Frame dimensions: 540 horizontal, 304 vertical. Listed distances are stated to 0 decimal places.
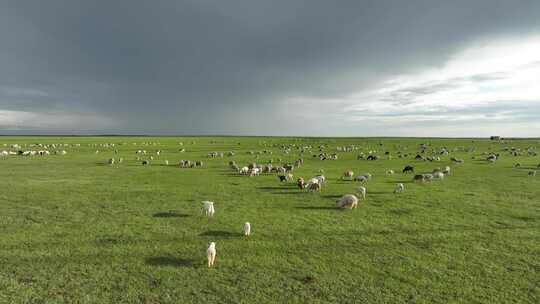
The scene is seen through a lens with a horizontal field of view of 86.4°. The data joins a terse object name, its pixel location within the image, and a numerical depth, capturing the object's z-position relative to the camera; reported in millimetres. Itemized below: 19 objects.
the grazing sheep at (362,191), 24016
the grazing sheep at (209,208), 18656
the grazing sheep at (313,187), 26703
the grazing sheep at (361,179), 32494
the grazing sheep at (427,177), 32812
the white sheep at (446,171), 38425
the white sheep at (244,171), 38634
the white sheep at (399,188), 26625
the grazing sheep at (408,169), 40947
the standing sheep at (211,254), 11920
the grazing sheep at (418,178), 32688
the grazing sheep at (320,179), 29970
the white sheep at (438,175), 34316
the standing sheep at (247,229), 15258
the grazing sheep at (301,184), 28069
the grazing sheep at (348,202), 20500
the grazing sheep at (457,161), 52612
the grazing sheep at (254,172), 37634
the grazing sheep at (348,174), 36206
